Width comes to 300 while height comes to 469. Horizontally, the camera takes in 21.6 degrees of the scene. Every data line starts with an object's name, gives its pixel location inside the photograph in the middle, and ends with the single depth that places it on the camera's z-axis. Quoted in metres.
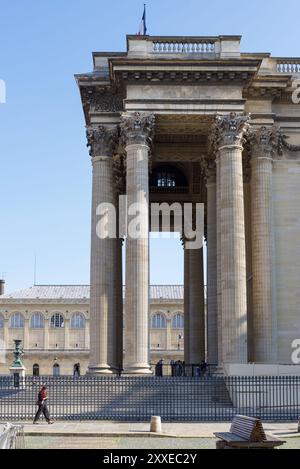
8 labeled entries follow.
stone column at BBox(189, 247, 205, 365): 56.78
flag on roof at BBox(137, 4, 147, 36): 51.69
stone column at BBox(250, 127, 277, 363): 43.28
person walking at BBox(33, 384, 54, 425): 30.94
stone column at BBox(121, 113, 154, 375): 40.75
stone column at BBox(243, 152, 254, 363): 45.06
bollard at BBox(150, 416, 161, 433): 27.20
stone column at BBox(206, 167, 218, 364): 47.69
